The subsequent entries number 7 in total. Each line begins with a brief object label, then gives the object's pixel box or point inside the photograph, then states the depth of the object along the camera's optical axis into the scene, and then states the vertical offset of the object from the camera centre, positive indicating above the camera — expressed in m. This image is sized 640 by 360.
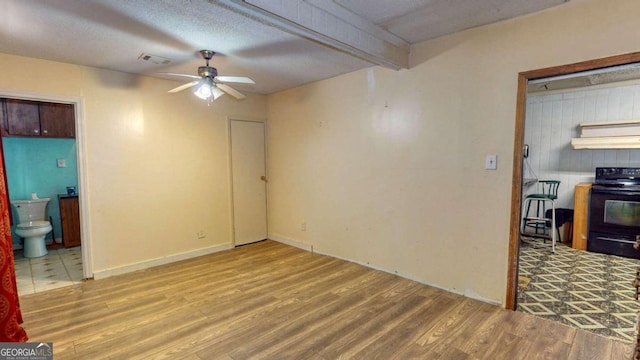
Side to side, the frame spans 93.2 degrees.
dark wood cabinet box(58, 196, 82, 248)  4.45 -0.93
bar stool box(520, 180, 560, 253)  4.65 -0.85
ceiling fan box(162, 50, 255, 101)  2.86 +0.73
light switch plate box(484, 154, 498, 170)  2.62 -0.03
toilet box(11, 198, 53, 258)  4.02 -0.91
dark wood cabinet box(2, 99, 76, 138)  3.95 +0.53
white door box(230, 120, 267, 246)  4.55 -0.36
